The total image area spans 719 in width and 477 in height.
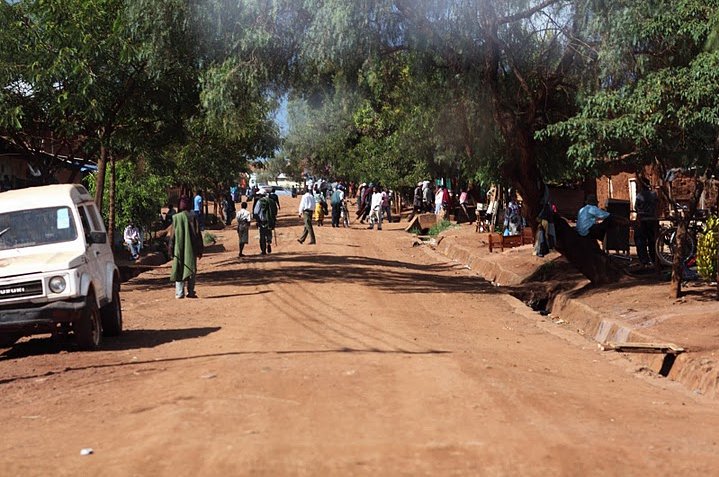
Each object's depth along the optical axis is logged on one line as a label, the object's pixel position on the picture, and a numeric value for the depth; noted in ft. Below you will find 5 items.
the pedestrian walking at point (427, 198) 177.16
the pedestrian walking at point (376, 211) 153.28
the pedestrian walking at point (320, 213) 166.21
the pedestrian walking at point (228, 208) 188.49
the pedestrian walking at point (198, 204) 150.10
